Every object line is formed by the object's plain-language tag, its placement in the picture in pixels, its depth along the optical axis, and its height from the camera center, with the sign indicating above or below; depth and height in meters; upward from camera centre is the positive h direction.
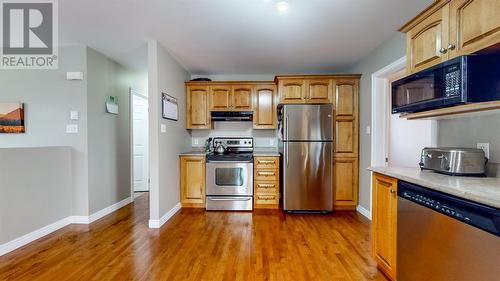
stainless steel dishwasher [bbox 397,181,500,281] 1.07 -0.54
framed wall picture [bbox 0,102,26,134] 3.03 +0.26
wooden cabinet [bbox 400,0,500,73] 1.34 +0.71
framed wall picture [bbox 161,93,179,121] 3.24 +0.44
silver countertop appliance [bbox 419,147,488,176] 1.57 -0.16
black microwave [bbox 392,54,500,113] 1.38 +0.35
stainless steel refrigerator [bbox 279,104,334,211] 3.61 -0.29
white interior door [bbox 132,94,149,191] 4.96 -0.17
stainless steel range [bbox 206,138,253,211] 3.80 -0.72
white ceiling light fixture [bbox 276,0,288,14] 2.09 +1.18
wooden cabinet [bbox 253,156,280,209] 3.82 -0.74
